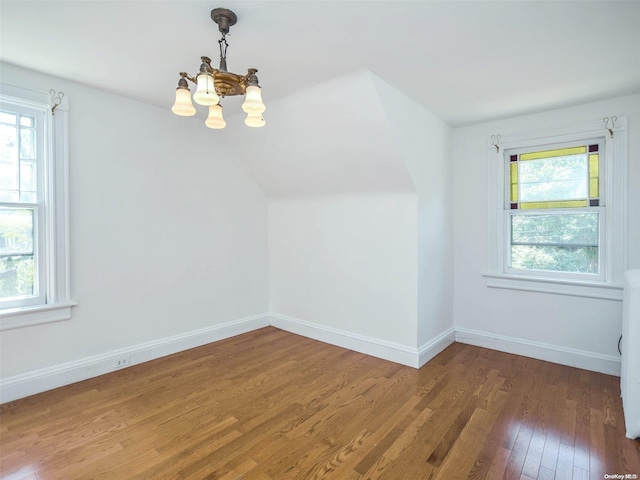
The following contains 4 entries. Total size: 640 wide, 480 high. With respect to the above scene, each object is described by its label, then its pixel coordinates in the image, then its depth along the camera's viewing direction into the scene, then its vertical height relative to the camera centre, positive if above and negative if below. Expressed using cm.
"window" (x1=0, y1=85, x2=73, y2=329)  258 +22
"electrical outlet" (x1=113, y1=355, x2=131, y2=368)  307 -115
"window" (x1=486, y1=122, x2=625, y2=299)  299 +24
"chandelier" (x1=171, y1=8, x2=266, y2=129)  164 +79
